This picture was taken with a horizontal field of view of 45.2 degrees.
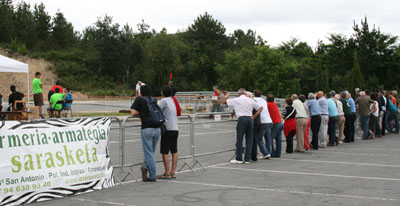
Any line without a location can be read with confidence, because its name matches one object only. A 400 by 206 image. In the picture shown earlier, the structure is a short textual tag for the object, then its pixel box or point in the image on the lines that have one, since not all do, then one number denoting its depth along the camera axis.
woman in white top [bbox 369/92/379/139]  20.94
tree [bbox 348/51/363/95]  49.17
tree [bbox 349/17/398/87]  58.53
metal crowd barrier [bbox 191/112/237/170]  12.13
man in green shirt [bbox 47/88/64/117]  19.97
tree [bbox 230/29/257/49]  101.09
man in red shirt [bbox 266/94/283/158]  14.15
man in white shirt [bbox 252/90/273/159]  13.47
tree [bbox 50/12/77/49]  84.38
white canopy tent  17.75
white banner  7.52
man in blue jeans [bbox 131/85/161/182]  9.63
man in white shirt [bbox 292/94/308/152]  15.45
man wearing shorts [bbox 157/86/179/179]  10.17
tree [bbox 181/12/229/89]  85.75
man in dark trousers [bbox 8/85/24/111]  18.60
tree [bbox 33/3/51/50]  80.83
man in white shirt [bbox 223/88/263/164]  12.48
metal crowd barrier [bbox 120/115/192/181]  9.95
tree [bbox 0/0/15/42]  78.81
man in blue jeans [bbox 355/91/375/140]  20.50
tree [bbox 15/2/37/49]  79.88
